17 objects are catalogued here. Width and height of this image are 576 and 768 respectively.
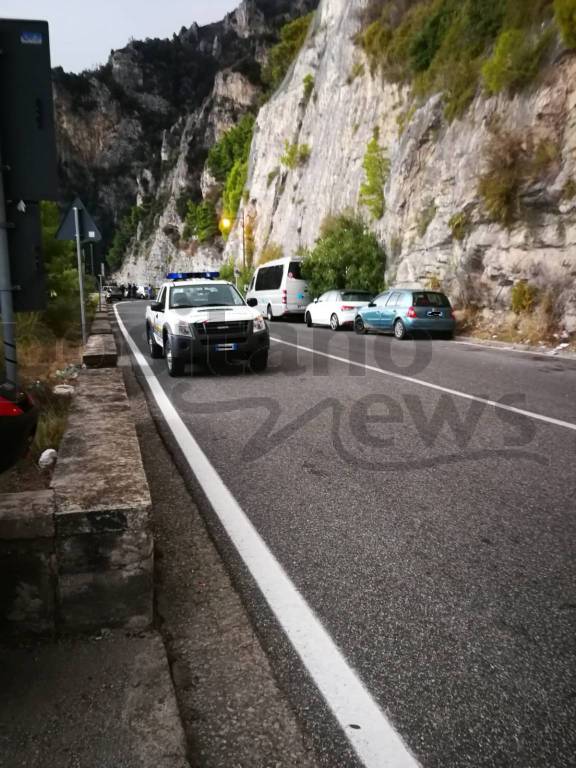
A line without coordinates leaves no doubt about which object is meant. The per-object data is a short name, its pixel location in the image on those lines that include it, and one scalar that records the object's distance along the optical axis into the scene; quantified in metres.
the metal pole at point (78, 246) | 12.00
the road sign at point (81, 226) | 12.18
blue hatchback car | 16.88
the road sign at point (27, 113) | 3.05
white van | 25.67
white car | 20.72
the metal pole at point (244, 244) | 53.27
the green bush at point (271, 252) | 46.16
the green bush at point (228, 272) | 55.32
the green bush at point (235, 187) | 66.06
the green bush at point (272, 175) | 52.40
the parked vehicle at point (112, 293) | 59.47
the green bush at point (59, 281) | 15.14
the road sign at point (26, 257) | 3.17
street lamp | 62.22
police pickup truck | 10.11
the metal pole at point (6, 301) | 3.08
